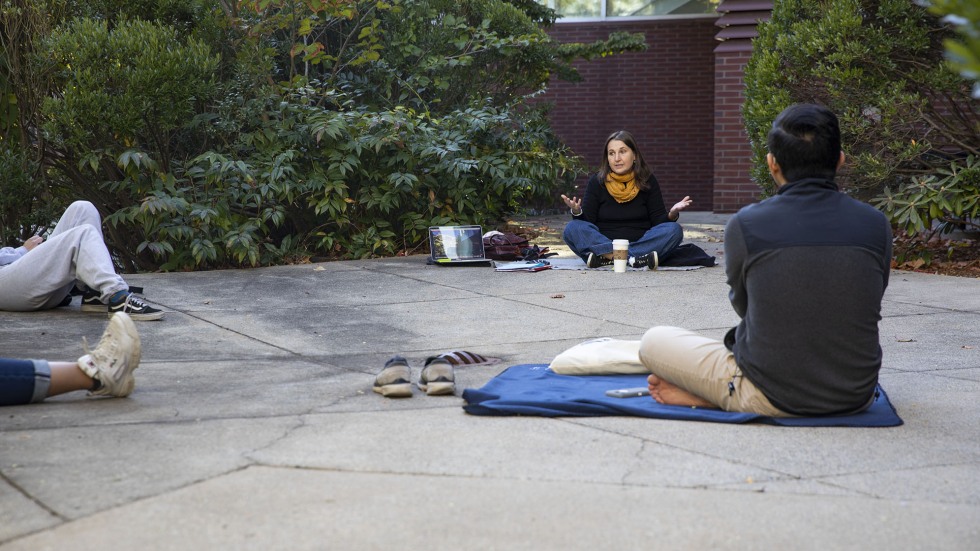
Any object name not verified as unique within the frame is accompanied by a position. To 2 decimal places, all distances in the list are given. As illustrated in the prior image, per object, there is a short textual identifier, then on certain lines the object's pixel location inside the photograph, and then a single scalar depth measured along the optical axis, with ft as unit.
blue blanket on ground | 12.55
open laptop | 29.50
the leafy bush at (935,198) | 26.17
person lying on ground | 19.52
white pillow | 15.03
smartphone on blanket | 13.65
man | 12.17
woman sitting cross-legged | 28.66
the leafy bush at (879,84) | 27.14
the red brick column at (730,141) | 46.06
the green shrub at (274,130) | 26.89
